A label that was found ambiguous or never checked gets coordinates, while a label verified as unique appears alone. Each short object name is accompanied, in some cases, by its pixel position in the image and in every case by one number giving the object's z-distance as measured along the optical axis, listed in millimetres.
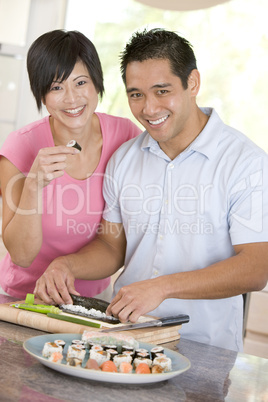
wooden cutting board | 1670
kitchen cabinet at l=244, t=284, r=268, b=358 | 2699
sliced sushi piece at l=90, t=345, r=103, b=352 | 1514
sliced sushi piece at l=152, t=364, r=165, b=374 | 1478
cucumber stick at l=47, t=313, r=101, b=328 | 1688
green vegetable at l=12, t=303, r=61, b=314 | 1733
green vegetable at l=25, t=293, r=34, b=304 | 1788
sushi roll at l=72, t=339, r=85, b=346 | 1533
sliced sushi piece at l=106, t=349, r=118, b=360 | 1500
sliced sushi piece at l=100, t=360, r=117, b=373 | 1461
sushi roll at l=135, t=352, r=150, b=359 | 1517
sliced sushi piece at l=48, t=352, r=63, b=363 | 1478
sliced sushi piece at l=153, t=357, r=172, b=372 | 1487
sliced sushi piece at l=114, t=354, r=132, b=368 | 1485
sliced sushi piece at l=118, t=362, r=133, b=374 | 1470
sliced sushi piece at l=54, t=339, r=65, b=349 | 1525
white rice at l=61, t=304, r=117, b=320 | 1744
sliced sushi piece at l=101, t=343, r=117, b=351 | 1526
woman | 2014
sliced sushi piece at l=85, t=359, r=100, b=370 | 1467
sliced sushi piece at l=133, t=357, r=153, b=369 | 1490
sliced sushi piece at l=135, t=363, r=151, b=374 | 1472
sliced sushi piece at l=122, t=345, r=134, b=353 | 1524
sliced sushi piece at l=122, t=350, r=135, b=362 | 1508
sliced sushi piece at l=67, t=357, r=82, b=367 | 1476
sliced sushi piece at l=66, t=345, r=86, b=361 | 1490
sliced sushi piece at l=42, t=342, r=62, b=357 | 1494
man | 1861
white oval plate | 1440
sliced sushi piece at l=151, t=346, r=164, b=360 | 1529
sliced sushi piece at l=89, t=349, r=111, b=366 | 1492
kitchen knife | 1674
